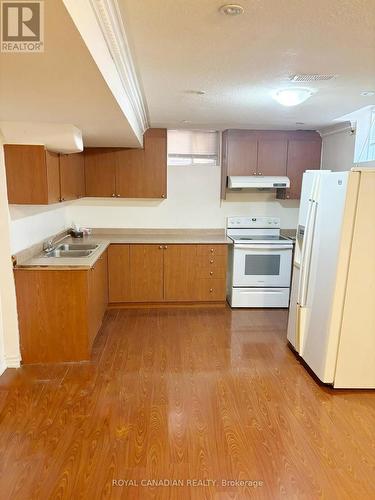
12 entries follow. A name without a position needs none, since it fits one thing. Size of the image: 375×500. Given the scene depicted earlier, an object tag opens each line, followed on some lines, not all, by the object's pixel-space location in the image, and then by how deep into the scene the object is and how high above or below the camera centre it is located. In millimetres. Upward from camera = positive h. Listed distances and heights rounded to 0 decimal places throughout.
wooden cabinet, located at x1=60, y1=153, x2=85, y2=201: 3505 -7
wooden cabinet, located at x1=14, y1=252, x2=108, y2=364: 3068 -1213
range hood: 4648 -14
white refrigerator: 2604 -738
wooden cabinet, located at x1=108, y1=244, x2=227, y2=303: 4477 -1198
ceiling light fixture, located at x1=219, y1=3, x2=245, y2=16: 1481 +720
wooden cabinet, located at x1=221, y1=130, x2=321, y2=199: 4656 +361
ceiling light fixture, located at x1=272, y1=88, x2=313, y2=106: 2709 +669
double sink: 3719 -826
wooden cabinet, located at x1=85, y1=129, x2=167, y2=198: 4605 +101
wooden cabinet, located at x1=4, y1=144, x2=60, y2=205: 2885 +5
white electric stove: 4516 -1166
